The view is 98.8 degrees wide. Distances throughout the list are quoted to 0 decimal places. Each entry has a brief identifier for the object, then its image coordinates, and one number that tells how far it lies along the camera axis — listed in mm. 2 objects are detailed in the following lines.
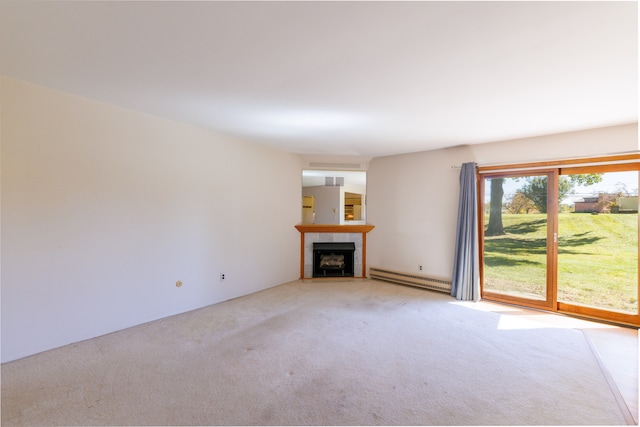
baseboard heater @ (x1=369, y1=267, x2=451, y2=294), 4363
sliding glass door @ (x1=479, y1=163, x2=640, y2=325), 3209
